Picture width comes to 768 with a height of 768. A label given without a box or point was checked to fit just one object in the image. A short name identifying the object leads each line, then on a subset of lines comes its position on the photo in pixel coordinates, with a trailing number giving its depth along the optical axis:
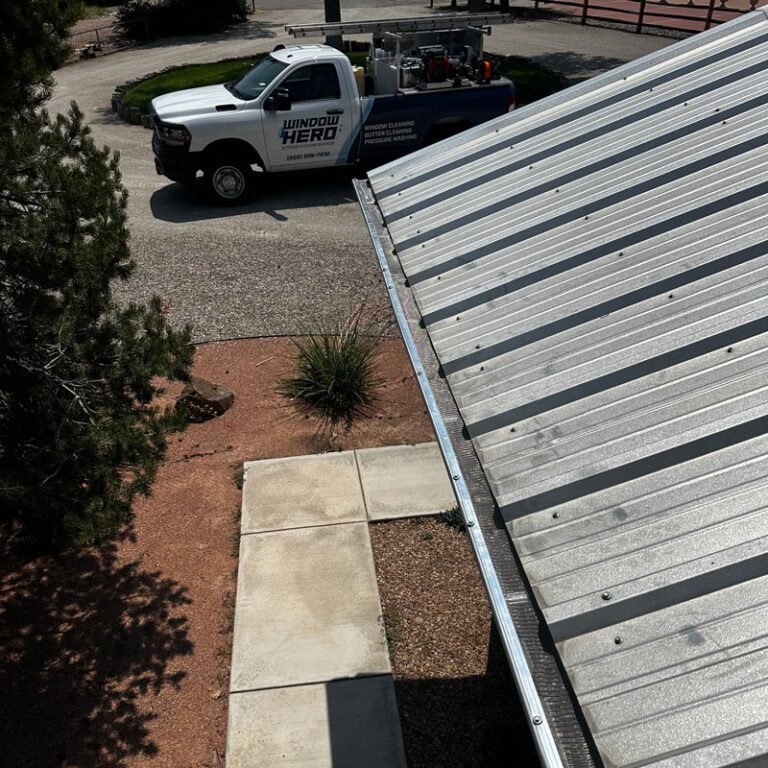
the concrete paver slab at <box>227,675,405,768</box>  4.63
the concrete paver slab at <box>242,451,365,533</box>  6.48
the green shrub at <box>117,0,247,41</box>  29.19
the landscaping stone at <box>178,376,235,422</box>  7.73
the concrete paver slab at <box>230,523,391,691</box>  5.19
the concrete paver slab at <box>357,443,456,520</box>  6.61
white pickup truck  12.24
